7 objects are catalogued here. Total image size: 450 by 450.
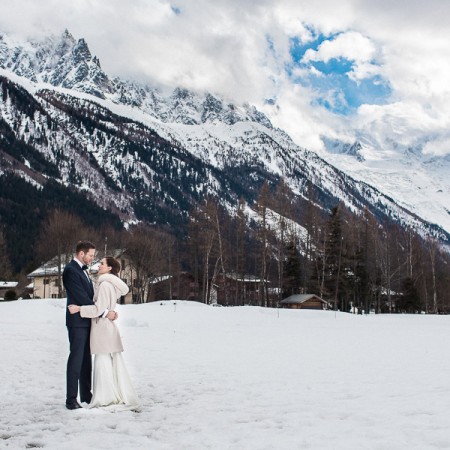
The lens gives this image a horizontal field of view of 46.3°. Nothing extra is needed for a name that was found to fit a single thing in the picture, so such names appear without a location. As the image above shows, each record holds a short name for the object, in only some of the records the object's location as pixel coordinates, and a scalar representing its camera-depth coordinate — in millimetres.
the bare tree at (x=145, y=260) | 67812
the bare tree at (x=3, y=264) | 74544
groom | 8102
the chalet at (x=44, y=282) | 79562
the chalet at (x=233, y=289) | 63481
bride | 7977
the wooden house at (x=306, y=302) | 58788
